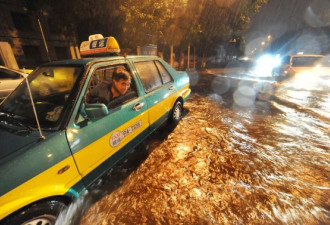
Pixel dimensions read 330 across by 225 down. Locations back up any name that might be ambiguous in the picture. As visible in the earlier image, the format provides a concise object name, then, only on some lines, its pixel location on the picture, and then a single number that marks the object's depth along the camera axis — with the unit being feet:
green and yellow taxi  4.22
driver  7.68
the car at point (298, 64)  29.12
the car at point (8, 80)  15.74
